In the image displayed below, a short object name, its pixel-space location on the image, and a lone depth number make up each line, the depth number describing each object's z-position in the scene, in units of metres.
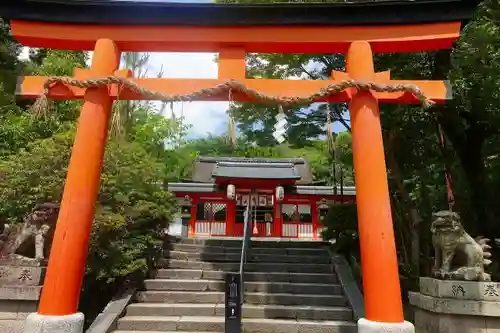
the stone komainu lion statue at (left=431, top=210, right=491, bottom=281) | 5.24
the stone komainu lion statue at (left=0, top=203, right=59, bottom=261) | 5.96
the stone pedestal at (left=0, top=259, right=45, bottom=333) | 5.55
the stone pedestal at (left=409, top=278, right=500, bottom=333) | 5.00
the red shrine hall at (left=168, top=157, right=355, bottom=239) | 17.91
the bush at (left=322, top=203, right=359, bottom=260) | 9.38
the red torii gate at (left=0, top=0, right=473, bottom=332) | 4.86
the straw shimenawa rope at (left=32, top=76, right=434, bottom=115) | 5.14
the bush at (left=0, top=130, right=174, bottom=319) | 7.05
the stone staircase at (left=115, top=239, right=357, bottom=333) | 6.40
